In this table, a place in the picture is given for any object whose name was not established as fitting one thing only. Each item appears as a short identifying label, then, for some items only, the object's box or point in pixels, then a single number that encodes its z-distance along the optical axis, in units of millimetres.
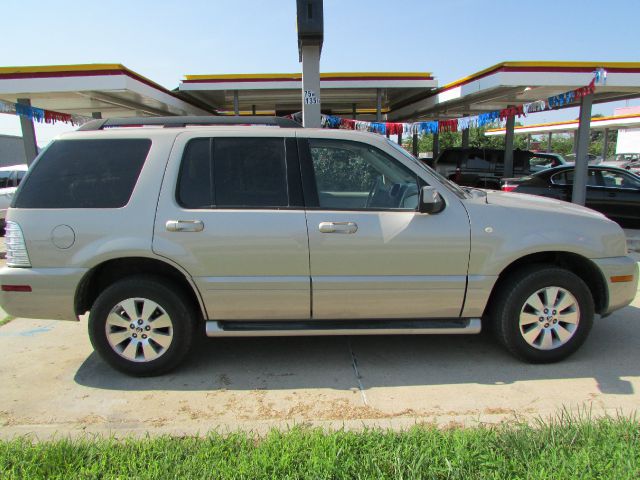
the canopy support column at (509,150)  14852
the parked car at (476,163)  16070
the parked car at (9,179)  10719
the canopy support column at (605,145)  33906
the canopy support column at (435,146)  21308
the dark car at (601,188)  10320
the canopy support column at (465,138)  19528
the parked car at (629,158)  27234
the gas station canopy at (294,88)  13703
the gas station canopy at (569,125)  28375
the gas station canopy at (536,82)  9664
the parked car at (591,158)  31391
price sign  8256
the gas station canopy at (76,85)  9688
